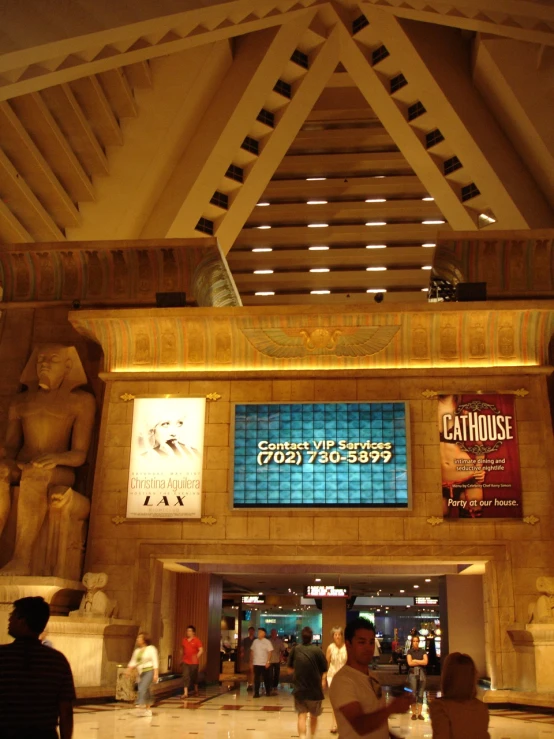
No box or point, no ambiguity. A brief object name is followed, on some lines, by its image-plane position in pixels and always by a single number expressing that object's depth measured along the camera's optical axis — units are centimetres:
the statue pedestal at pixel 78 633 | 1052
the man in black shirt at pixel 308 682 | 706
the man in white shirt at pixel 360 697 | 311
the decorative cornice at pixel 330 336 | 1242
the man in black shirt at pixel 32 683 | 295
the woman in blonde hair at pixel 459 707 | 305
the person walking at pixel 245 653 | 1939
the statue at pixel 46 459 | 1153
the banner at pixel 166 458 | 1214
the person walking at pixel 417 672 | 856
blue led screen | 1196
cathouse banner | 1177
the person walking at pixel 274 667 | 1307
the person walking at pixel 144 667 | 899
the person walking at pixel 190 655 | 1118
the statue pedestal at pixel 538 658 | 1030
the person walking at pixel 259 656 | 1175
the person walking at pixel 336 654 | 891
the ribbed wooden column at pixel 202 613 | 1388
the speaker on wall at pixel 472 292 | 1290
